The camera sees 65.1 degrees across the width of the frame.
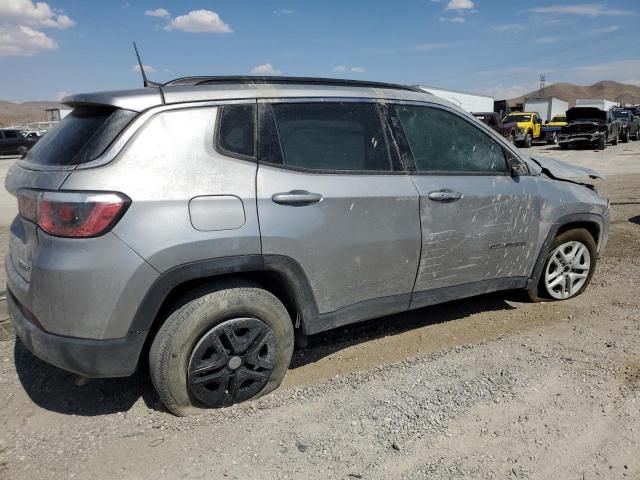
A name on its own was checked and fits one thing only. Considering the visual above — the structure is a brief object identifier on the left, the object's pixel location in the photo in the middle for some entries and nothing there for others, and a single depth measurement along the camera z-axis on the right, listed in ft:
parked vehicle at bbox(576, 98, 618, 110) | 149.89
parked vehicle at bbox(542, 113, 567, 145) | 95.54
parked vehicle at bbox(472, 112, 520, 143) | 79.36
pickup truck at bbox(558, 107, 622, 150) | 77.56
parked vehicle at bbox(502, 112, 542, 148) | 86.84
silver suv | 8.14
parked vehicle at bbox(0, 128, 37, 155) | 90.58
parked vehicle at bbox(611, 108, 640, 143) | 92.94
